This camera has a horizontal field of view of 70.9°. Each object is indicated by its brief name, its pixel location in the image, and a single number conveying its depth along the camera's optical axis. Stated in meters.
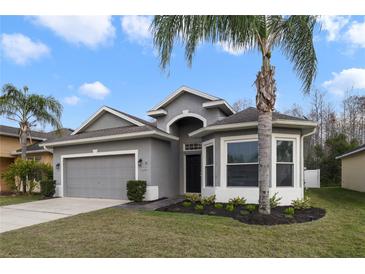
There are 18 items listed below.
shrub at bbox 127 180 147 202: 11.42
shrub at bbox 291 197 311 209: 8.64
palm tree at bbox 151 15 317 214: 6.51
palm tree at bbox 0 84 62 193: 15.84
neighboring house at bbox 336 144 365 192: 14.98
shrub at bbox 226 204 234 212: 8.40
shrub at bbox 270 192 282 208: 8.83
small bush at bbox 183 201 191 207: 9.62
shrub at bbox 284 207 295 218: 7.62
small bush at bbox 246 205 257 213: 8.18
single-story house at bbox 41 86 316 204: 9.73
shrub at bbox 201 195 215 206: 9.92
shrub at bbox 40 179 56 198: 14.17
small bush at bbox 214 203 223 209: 9.02
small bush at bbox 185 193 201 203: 10.59
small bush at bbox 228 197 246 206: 9.35
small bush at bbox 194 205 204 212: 8.78
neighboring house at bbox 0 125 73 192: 18.43
